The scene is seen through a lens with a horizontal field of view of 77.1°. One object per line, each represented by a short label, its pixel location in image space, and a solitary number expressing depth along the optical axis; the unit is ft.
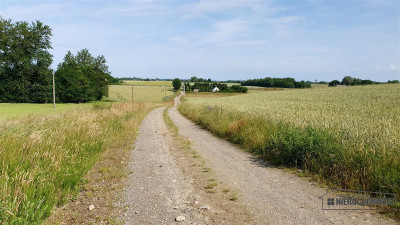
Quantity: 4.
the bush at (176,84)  450.50
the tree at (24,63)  186.60
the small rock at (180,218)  13.74
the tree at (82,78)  217.77
